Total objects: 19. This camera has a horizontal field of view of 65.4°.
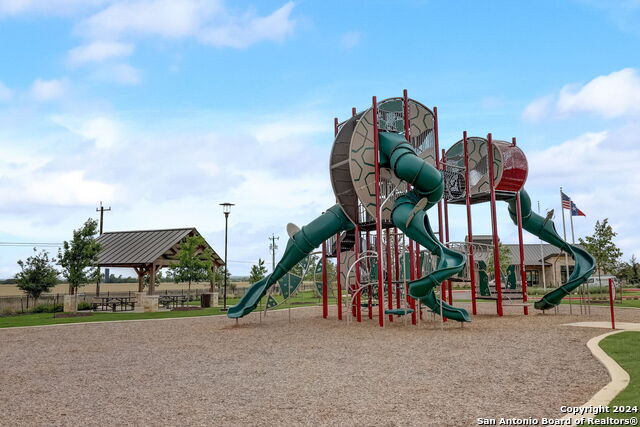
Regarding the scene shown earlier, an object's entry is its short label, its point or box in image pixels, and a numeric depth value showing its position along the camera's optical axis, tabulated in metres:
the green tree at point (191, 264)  33.44
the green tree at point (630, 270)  39.22
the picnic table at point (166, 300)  31.77
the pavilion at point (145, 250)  31.98
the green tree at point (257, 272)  46.80
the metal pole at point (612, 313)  14.07
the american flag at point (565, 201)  27.95
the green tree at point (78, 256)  27.03
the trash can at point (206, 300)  31.41
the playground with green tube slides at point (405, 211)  16.27
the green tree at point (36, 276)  29.78
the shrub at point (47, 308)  27.86
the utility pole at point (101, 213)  49.53
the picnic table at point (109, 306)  29.24
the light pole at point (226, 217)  29.14
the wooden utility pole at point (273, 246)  62.69
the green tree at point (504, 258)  52.97
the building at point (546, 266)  59.41
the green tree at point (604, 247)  34.09
